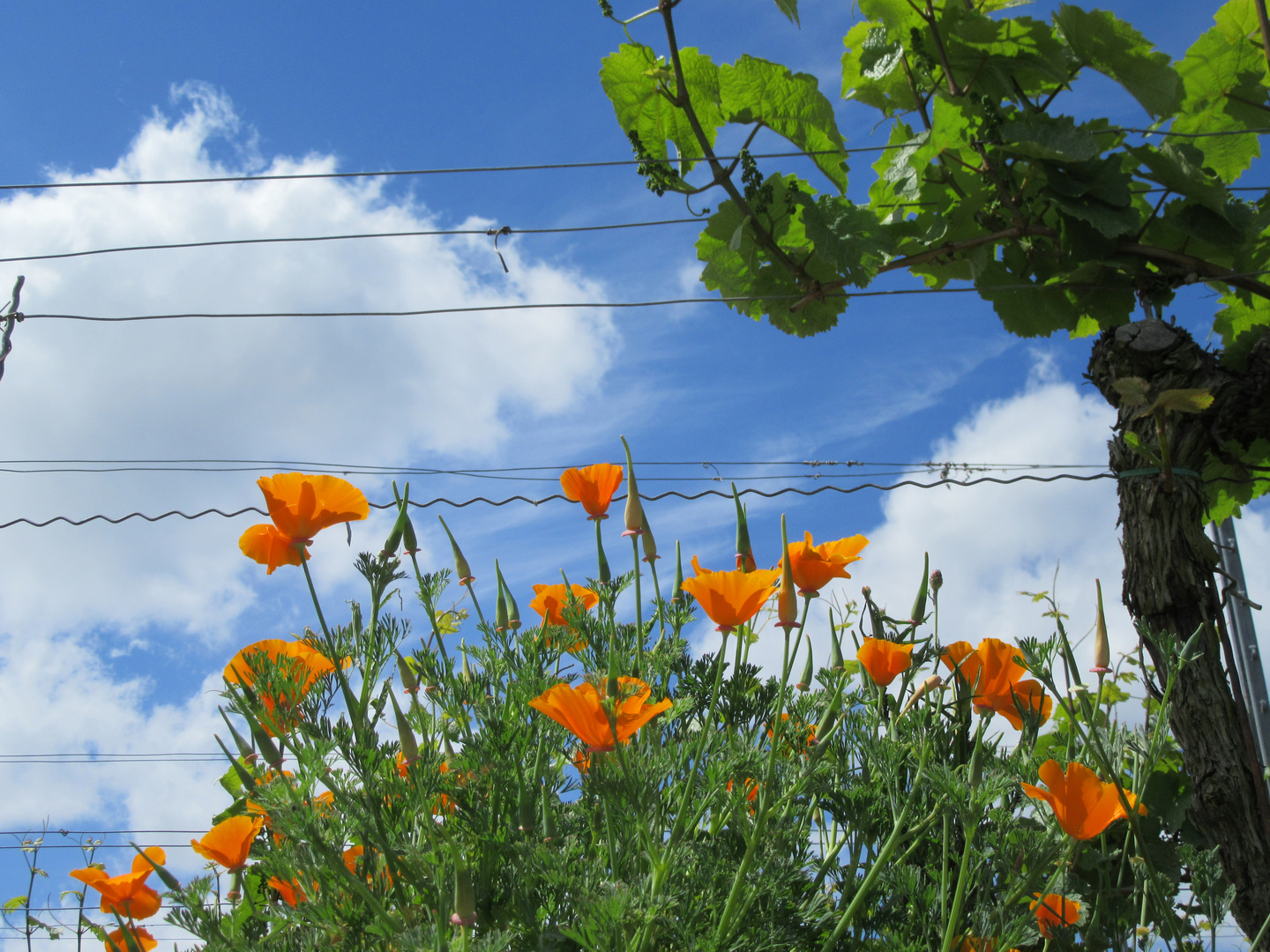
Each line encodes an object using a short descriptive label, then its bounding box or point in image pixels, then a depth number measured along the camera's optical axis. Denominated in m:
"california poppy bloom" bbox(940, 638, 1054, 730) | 0.85
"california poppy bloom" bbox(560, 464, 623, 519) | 0.88
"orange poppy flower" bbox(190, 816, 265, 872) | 0.82
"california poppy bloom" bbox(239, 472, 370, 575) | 0.82
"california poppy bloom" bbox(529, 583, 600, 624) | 0.86
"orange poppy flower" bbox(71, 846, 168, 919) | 0.85
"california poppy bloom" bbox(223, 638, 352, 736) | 0.80
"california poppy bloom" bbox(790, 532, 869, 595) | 0.85
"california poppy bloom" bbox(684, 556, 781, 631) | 0.81
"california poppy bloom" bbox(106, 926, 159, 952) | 0.84
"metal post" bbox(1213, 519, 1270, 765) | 1.78
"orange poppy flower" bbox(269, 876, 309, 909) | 0.81
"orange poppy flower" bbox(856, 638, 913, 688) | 0.84
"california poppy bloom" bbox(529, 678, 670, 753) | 0.76
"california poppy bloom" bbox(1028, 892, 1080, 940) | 0.83
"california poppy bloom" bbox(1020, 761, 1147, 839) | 0.79
